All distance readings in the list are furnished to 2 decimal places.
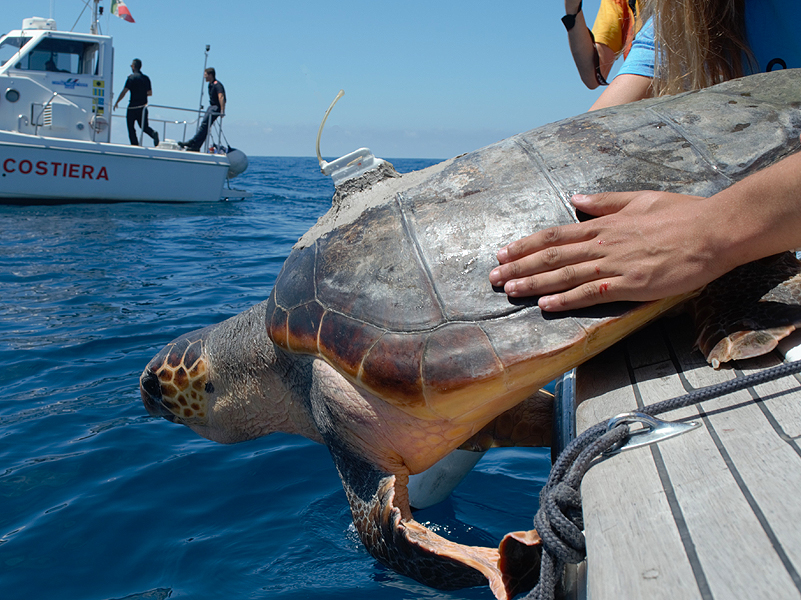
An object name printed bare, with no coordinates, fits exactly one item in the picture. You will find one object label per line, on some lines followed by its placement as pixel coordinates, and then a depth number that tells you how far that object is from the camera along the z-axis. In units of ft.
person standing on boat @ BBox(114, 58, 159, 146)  42.73
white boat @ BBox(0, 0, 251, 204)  39.42
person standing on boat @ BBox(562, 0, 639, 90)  11.19
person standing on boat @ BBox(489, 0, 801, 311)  4.87
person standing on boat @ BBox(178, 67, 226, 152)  44.86
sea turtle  5.72
